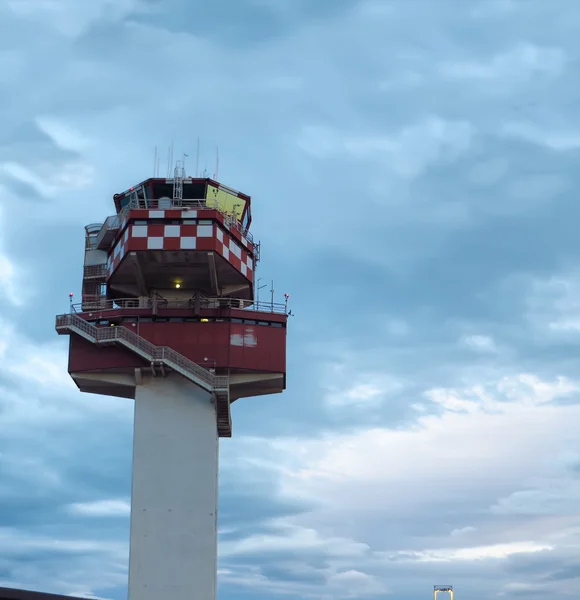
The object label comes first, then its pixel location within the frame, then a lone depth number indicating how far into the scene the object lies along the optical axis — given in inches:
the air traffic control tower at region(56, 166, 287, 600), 2546.8
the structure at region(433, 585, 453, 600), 3324.3
